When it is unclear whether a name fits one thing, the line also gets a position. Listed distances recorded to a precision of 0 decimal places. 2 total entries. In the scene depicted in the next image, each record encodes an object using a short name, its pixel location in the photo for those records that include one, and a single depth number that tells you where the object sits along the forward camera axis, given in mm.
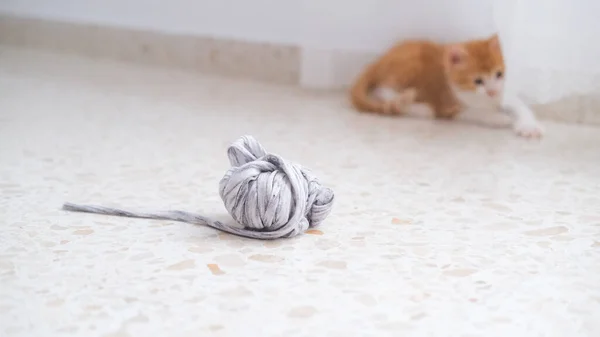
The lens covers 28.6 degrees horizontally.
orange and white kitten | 1260
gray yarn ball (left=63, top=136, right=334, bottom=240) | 854
